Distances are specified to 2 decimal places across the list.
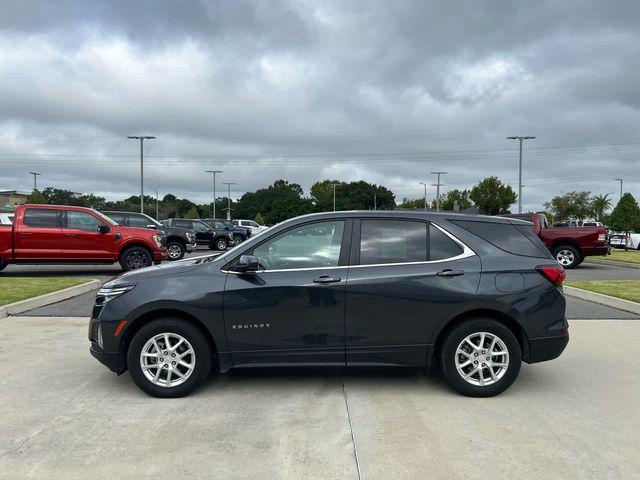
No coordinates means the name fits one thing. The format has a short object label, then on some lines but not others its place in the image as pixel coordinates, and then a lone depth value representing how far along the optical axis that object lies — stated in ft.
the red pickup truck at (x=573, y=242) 54.60
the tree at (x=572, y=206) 260.62
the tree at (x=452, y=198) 326.65
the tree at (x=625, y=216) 140.15
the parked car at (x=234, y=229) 93.45
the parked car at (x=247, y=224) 130.76
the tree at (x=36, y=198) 239.71
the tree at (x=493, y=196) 257.55
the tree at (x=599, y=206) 269.44
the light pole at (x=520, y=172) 132.57
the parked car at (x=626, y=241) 106.73
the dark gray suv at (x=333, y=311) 14.47
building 361.92
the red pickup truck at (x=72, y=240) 41.34
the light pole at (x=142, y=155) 131.34
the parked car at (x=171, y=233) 62.23
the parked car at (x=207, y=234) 82.53
